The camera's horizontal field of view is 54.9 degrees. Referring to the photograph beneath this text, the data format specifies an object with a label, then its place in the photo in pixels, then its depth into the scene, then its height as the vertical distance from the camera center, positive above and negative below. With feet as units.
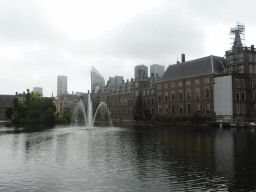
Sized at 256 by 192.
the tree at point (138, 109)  301.00 +2.58
